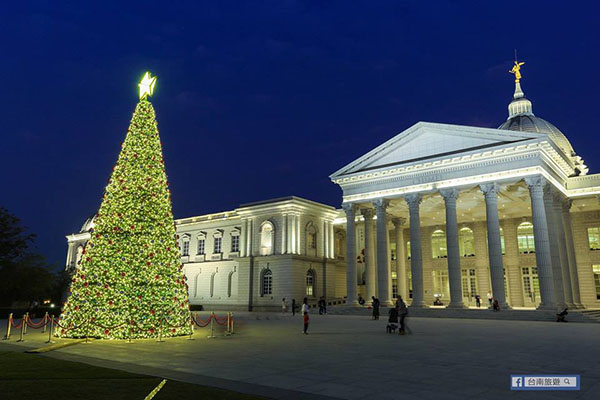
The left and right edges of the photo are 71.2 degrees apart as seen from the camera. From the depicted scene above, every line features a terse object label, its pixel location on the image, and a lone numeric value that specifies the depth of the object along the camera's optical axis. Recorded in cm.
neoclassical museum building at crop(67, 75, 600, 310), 3078
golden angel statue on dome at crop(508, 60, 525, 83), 4240
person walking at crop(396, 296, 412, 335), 1831
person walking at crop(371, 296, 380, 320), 2763
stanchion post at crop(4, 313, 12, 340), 1748
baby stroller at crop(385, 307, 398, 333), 1898
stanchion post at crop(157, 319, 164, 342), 1575
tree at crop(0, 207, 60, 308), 3534
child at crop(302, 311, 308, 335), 1838
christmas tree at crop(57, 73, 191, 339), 1606
